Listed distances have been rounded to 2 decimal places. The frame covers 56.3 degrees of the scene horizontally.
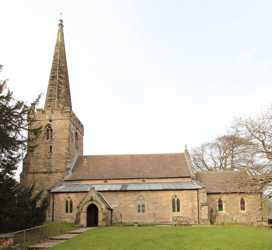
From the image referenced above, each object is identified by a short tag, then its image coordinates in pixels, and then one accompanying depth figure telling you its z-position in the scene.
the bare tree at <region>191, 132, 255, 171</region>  38.54
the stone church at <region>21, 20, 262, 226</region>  28.65
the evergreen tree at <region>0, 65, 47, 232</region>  14.52
